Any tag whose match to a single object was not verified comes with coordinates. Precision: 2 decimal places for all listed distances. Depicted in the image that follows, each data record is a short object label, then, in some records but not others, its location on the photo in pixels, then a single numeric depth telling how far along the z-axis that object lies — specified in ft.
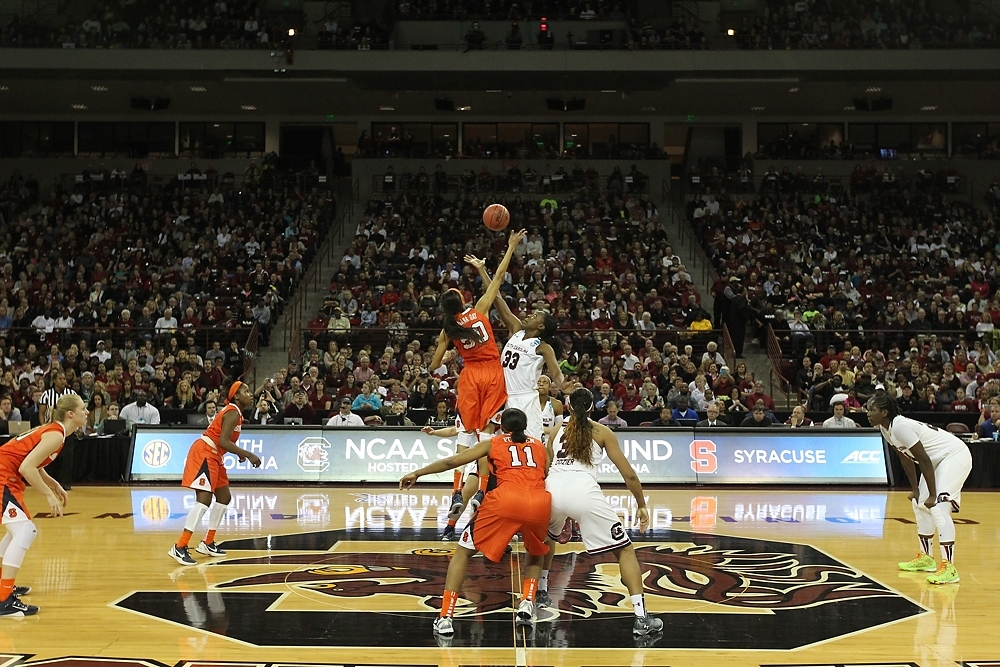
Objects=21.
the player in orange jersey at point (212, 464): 33.09
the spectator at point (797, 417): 57.72
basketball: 31.71
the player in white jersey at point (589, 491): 23.82
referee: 55.47
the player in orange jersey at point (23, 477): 25.85
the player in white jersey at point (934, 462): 30.22
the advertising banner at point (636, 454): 55.67
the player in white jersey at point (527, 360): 30.76
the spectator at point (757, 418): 58.03
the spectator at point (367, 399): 61.46
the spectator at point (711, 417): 57.77
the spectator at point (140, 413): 59.77
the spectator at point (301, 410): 60.44
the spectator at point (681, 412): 59.26
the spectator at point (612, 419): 56.85
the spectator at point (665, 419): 57.98
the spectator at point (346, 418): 57.26
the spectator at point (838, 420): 57.47
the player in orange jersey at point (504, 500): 23.32
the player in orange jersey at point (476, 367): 29.94
